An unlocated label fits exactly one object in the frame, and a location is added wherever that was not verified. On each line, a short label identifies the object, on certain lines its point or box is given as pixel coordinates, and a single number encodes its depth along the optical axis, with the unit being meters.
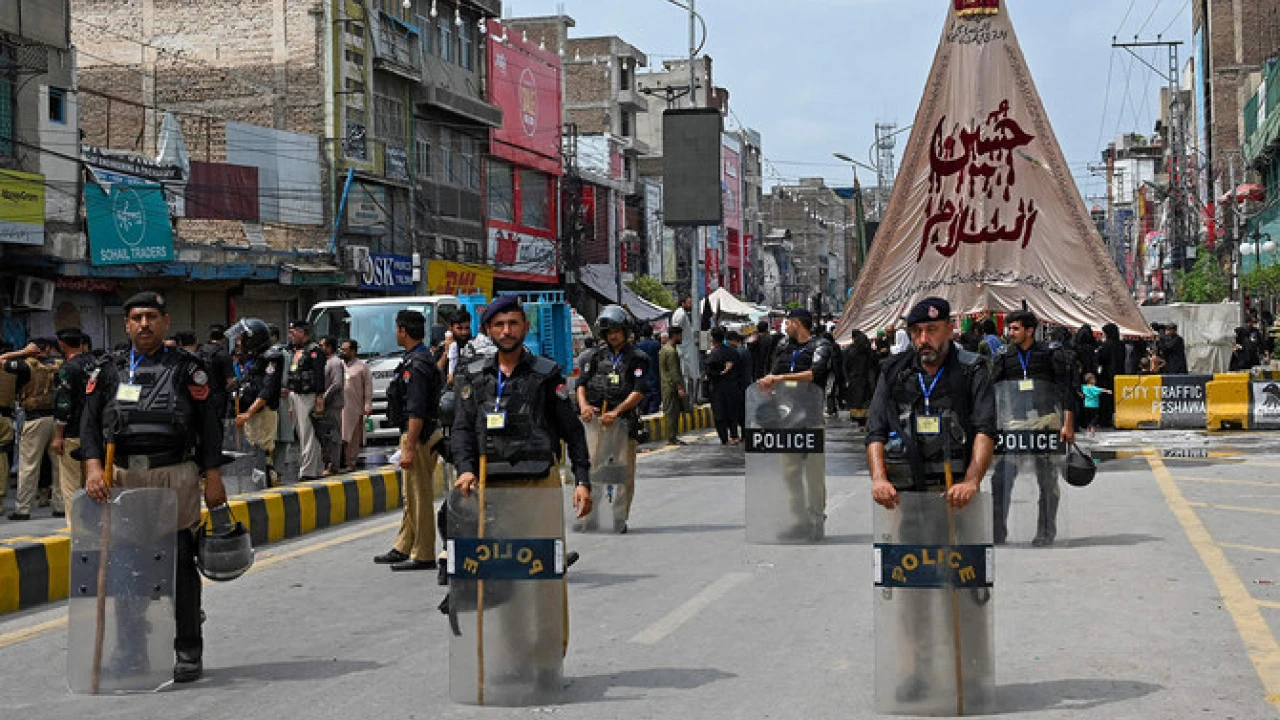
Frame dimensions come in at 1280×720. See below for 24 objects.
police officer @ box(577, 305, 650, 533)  12.34
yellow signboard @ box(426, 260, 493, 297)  44.62
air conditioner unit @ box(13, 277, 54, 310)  27.50
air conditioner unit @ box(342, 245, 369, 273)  40.28
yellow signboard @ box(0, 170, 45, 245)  26.23
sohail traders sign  29.39
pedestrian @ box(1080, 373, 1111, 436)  15.96
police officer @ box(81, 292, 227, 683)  6.96
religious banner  19.95
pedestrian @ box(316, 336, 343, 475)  17.36
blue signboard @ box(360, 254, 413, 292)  40.97
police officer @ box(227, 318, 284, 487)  15.59
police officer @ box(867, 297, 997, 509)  6.52
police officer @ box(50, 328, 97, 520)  13.32
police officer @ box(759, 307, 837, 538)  11.65
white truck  24.92
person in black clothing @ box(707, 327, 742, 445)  22.97
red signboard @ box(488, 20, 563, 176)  52.75
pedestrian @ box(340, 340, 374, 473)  18.06
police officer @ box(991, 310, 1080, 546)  11.33
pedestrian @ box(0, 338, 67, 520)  14.66
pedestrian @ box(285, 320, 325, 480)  17.02
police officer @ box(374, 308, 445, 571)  10.17
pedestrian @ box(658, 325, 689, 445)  23.45
